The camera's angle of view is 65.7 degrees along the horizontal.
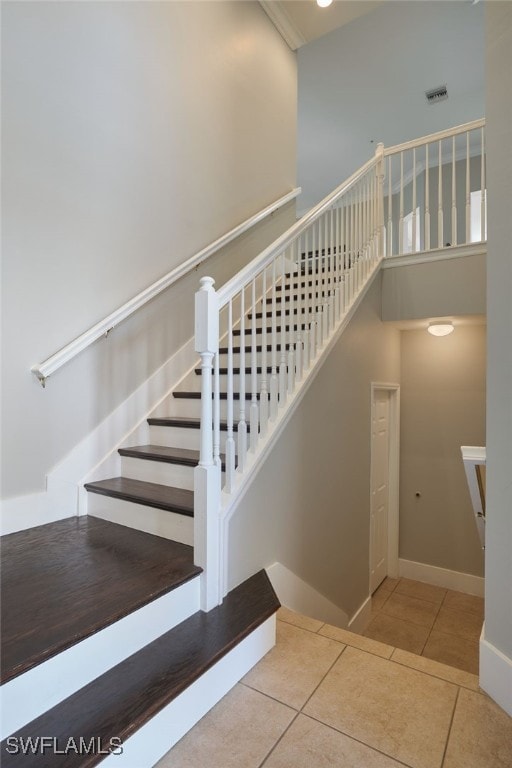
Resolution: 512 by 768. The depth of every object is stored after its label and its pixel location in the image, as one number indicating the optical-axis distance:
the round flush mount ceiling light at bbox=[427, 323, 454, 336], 3.56
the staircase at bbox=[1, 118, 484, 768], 1.07
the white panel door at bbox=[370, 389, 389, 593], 3.75
